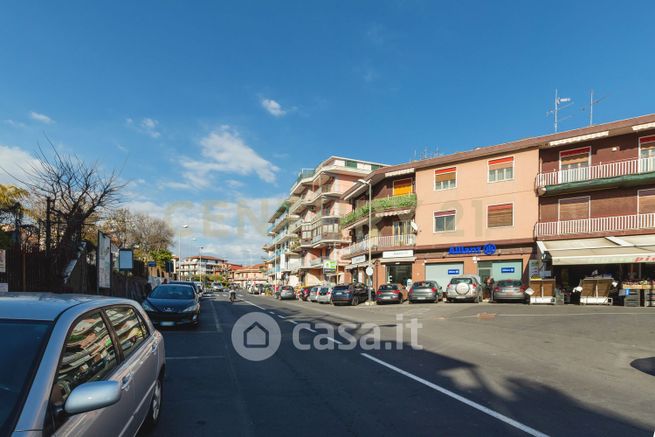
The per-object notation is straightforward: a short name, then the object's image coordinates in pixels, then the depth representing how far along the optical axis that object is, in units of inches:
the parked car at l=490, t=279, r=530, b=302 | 927.0
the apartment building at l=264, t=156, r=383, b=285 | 2021.4
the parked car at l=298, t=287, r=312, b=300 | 1636.3
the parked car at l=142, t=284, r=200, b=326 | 491.8
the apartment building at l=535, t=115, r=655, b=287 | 948.6
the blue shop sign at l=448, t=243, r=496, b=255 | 1173.6
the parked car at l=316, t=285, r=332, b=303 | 1336.1
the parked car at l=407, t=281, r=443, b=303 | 1035.3
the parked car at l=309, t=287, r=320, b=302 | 1453.0
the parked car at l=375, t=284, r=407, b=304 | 1101.7
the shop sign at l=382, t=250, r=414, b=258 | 1326.3
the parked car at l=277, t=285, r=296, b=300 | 1741.5
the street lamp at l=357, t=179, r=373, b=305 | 1162.6
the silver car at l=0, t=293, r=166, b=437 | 90.1
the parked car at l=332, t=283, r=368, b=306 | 1162.6
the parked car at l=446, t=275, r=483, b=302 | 996.6
